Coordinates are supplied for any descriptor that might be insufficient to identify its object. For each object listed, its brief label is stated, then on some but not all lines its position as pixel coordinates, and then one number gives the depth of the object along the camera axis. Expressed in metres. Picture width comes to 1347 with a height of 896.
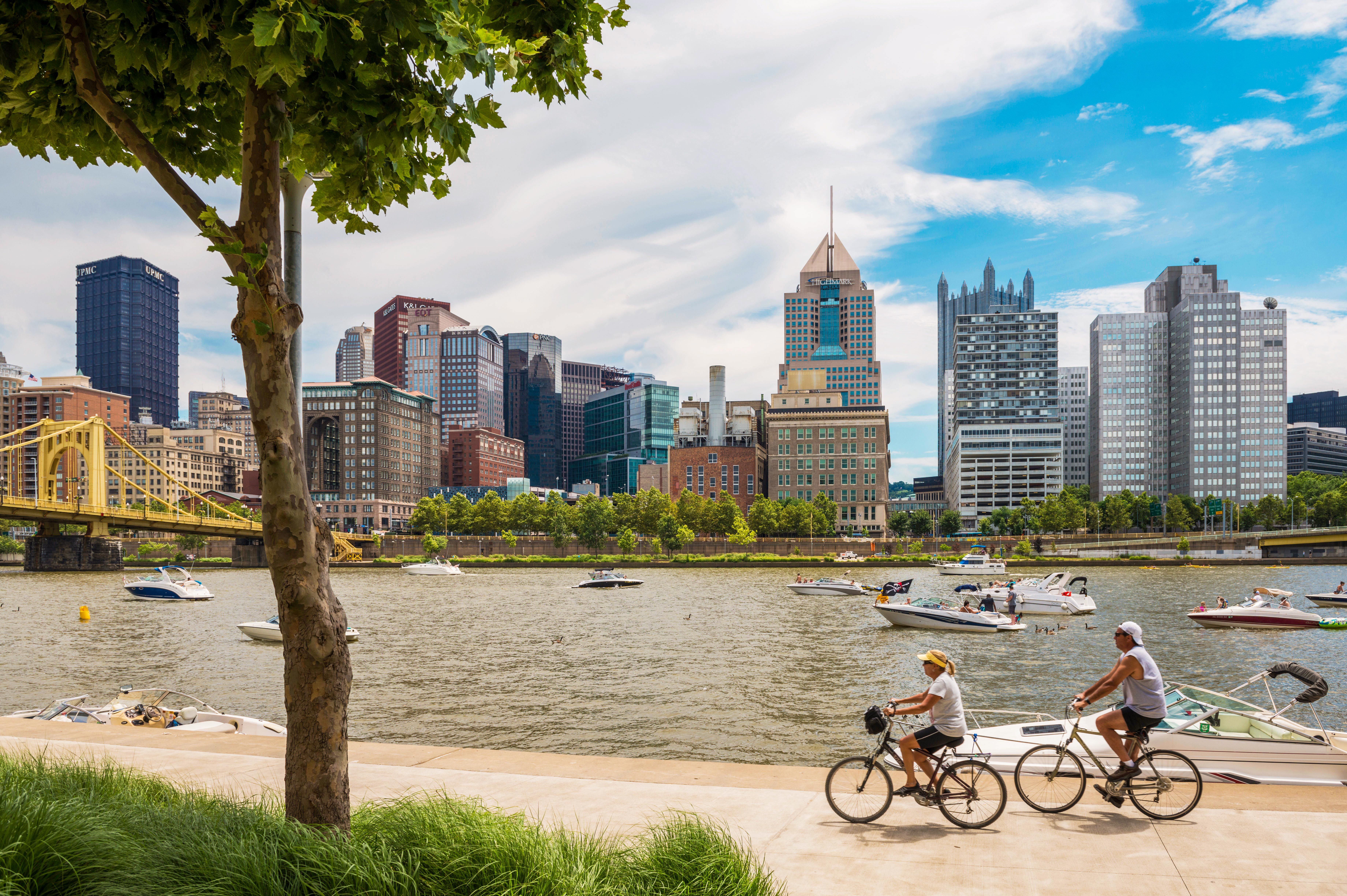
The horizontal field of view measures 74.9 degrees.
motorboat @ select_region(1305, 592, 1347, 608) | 57.28
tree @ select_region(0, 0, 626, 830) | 5.77
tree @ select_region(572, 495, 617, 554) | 145.00
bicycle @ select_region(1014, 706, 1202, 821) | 9.84
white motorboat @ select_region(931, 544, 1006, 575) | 98.25
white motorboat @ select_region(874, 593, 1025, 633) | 43.88
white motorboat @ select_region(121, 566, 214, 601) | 68.69
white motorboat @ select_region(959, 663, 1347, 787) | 12.73
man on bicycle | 10.20
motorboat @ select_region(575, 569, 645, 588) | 81.69
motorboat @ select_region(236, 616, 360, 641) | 40.28
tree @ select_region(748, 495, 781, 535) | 155.25
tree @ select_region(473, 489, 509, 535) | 159.88
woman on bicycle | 10.02
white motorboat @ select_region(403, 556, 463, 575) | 107.44
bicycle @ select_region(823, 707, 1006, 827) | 9.75
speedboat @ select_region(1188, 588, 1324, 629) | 44.62
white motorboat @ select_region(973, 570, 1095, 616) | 52.19
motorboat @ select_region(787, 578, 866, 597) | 70.00
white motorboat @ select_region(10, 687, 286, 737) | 18.30
